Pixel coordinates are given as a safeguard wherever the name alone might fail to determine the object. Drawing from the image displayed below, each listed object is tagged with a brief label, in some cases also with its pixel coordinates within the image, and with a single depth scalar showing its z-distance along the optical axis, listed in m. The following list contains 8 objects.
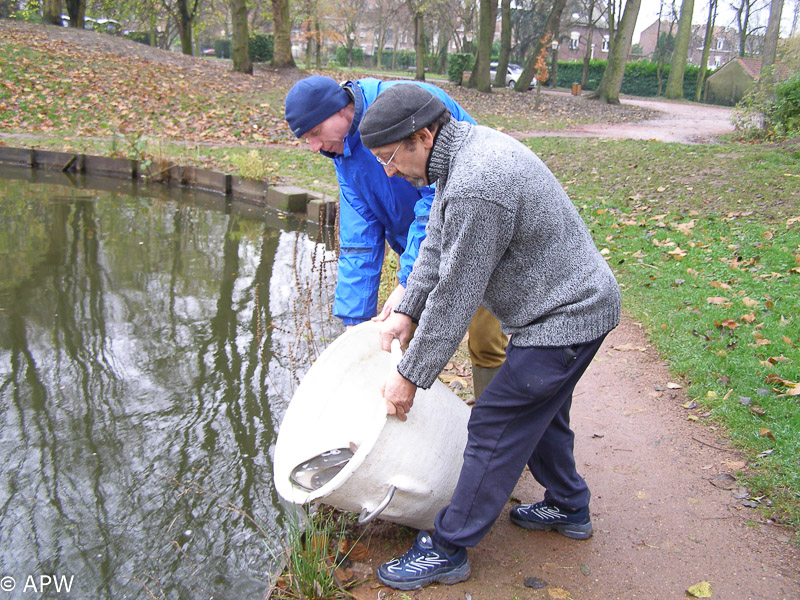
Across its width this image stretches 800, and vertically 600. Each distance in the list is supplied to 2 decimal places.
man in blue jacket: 2.72
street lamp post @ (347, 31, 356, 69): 42.76
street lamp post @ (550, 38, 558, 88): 36.25
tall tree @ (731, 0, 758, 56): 38.05
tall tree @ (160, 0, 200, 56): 26.08
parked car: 36.03
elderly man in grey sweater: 1.92
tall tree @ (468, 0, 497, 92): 22.95
